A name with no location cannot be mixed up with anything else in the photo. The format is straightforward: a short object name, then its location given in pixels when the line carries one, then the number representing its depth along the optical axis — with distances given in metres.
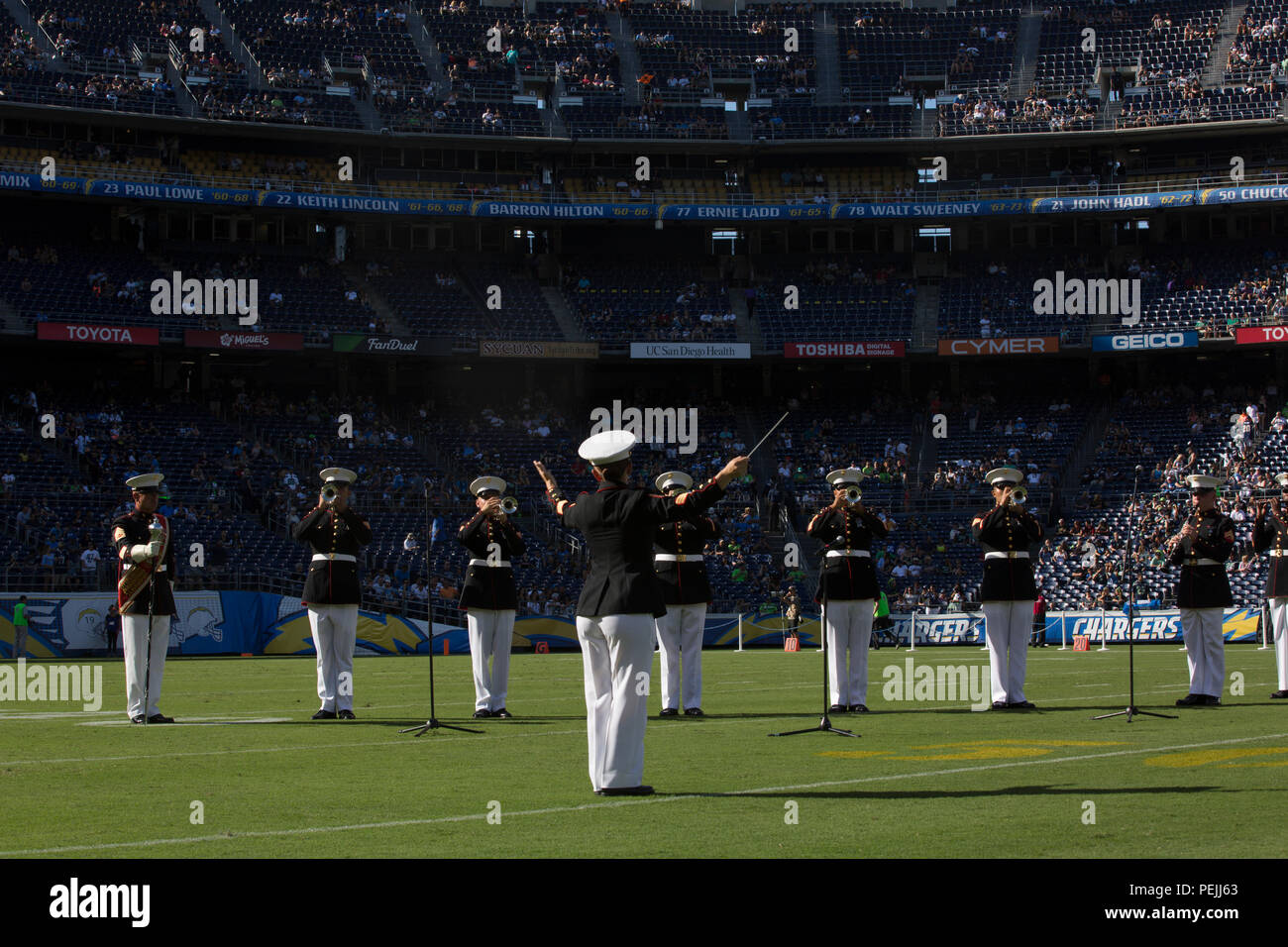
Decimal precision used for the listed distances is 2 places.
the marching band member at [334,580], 17.25
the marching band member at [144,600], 16.91
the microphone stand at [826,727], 15.07
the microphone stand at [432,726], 15.83
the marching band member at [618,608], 10.54
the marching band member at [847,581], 17.67
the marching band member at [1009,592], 17.83
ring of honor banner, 55.89
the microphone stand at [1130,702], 15.23
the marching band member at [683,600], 17.52
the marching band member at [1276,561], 19.95
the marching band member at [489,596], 17.75
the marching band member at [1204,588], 18.12
